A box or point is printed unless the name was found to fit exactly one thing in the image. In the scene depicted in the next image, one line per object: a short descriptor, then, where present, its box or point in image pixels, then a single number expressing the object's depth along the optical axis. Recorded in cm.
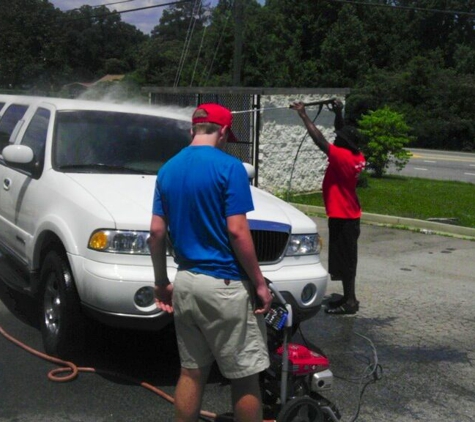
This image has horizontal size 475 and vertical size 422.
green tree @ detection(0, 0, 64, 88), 3966
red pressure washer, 395
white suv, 494
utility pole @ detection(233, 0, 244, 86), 2539
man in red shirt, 685
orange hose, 493
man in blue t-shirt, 349
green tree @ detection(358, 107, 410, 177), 1942
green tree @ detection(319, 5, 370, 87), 5444
